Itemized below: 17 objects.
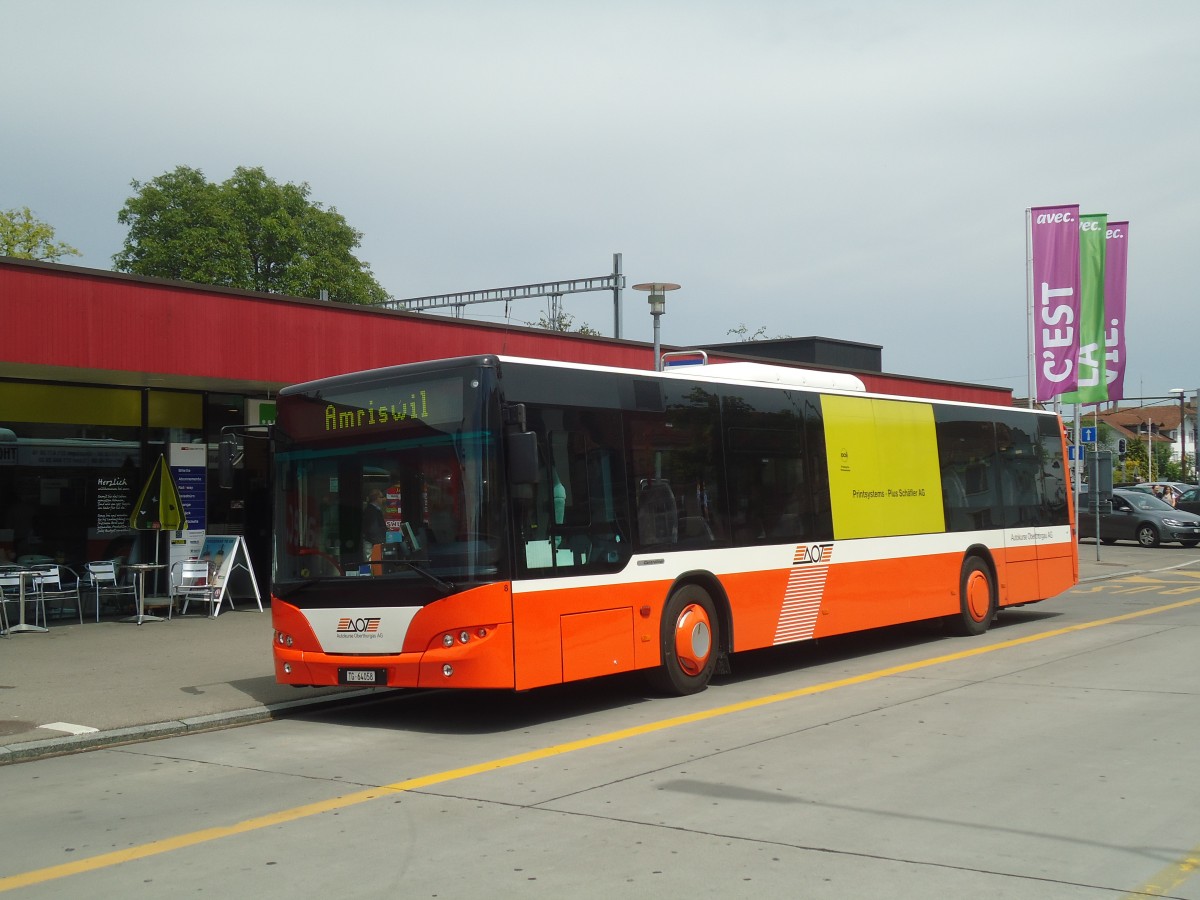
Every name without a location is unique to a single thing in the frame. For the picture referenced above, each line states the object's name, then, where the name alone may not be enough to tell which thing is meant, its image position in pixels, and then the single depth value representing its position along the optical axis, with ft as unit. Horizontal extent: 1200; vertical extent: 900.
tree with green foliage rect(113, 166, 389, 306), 187.83
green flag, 93.15
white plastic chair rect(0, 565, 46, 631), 51.85
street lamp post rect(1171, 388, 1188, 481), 312.58
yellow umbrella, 56.90
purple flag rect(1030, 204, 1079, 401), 91.97
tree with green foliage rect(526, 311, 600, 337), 183.32
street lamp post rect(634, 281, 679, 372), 64.13
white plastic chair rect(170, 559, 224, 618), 58.90
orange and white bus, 31.78
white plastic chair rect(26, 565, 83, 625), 53.52
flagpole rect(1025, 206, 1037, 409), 92.84
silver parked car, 121.70
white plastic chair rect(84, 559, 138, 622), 56.08
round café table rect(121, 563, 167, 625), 55.77
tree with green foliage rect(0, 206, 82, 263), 168.14
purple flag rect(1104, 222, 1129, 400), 96.92
